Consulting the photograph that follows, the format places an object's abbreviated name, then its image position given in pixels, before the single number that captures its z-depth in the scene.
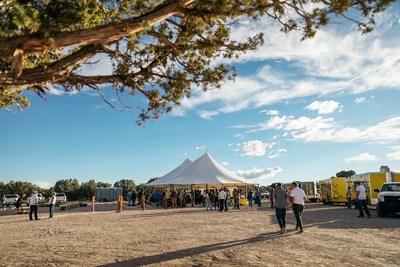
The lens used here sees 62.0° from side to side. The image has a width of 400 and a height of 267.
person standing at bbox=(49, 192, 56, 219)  19.05
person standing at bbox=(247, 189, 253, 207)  29.36
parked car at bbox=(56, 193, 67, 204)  49.42
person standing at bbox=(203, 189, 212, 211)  24.53
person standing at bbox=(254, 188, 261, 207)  29.78
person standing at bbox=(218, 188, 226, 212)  23.31
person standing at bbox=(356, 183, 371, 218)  15.68
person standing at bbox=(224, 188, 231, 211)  23.75
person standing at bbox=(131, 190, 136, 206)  33.47
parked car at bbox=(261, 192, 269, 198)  56.69
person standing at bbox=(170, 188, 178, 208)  29.05
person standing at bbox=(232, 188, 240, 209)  26.06
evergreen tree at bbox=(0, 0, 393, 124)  5.02
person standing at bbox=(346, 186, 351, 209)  23.90
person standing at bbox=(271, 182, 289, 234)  10.87
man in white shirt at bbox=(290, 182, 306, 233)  10.93
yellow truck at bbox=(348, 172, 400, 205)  22.84
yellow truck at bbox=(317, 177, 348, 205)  29.69
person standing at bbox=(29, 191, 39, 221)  18.01
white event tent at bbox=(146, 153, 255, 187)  29.06
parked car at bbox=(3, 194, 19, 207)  42.12
